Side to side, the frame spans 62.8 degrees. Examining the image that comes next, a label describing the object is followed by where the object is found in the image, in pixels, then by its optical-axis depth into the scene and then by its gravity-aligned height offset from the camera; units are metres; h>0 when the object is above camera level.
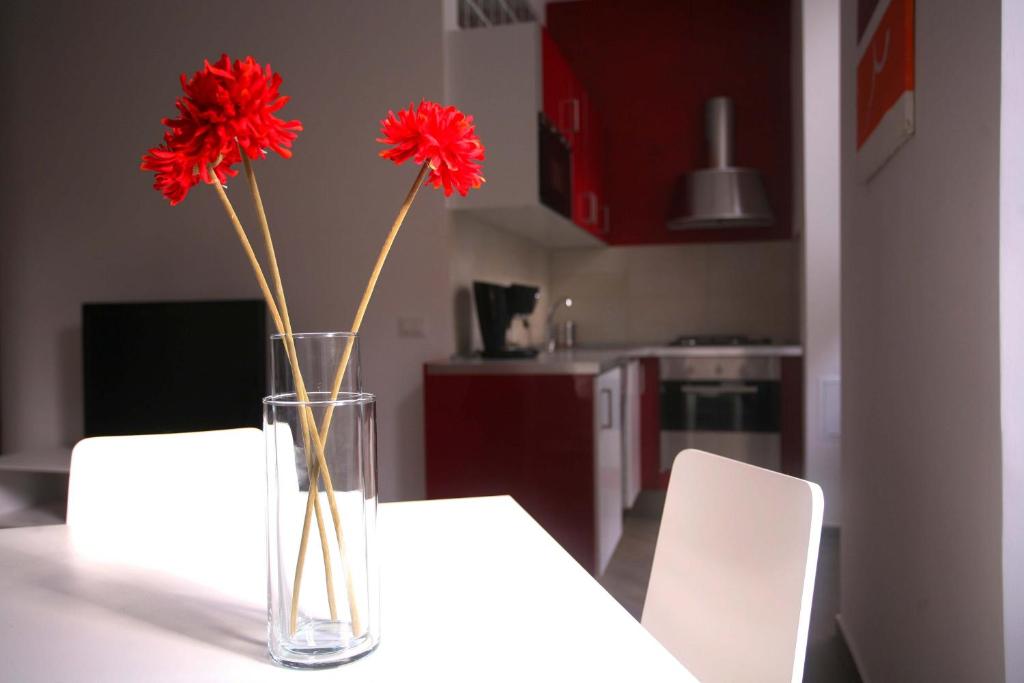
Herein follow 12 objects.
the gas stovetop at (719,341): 4.56 -0.07
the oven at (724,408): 4.18 -0.40
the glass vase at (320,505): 0.79 -0.16
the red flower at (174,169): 0.73 +0.15
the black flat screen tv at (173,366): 3.38 -0.13
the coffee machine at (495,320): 3.26 +0.04
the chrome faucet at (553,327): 4.75 +0.02
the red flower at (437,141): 0.80 +0.18
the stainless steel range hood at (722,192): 4.50 +0.74
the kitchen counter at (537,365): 3.01 -0.13
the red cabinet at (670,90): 4.78 +1.40
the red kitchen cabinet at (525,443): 3.03 -0.42
